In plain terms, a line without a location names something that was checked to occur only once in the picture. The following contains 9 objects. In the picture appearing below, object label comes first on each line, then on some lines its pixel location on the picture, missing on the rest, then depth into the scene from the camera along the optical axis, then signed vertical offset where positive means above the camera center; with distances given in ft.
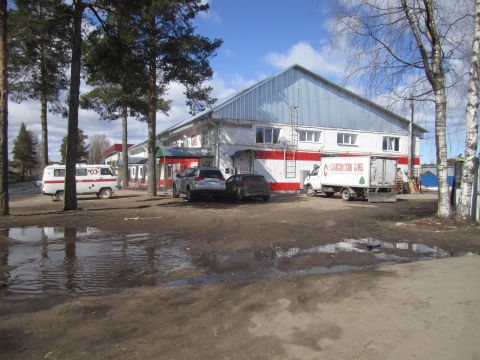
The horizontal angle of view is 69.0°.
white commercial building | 88.07 +12.69
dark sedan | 65.72 -2.21
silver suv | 63.21 -1.47
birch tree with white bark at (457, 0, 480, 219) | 36.37 +5.92
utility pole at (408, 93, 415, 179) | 107.14 +6.02
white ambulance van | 67.82 -1.31
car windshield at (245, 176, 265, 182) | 66.31 -0.69
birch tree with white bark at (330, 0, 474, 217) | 38.27 +11.31
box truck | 67.00 -0.08
